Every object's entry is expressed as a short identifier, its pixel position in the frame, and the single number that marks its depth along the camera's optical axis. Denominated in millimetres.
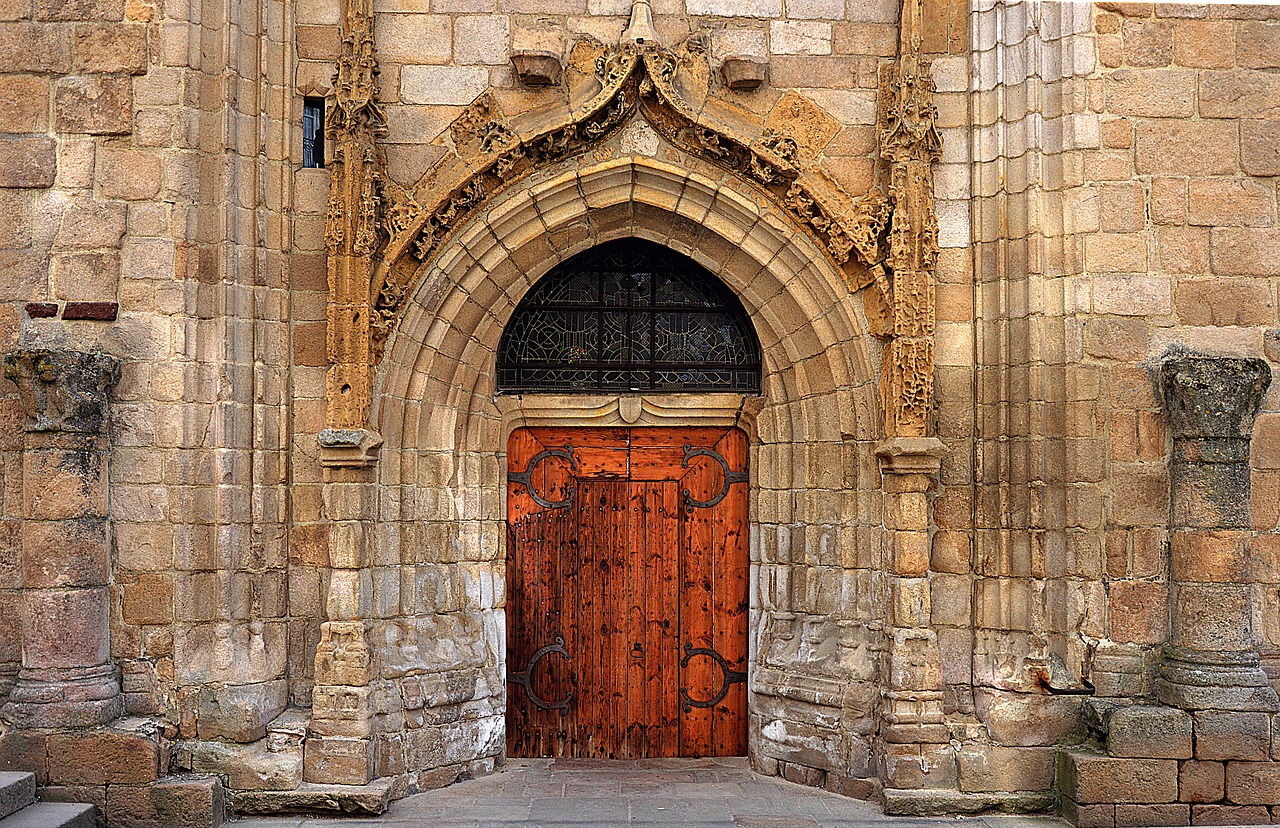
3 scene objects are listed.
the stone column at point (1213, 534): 5301
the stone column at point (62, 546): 5180
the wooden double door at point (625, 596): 6527
